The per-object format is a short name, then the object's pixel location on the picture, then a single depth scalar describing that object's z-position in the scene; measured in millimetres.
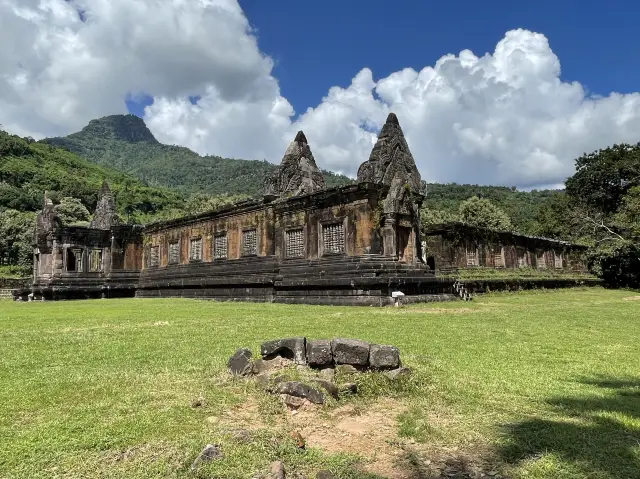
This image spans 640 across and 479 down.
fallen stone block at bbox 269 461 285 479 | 3303
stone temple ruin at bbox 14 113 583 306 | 19328
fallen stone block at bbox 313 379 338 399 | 5152
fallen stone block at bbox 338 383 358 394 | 5293
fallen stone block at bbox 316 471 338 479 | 3350
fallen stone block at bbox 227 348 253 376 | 5921
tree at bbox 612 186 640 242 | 31662
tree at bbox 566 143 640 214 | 46272
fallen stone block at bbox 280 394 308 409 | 4957
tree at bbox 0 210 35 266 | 60978
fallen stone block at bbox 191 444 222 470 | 3540
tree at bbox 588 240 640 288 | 34312
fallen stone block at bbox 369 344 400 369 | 5754
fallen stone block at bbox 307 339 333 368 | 5742
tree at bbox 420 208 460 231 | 60062
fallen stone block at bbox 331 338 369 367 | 5746
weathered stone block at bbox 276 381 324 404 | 4996
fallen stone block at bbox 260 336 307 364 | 5785
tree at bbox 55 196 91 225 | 68000
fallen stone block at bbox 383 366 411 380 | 5613
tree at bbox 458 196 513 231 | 60062
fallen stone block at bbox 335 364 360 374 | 5672
